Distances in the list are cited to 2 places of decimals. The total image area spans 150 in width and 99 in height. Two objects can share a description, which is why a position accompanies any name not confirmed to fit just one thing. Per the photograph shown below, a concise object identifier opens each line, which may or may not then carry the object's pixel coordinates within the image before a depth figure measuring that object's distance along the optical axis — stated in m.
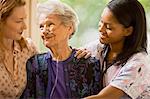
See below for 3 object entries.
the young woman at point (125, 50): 2.46
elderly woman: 2.58
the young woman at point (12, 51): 2.53
